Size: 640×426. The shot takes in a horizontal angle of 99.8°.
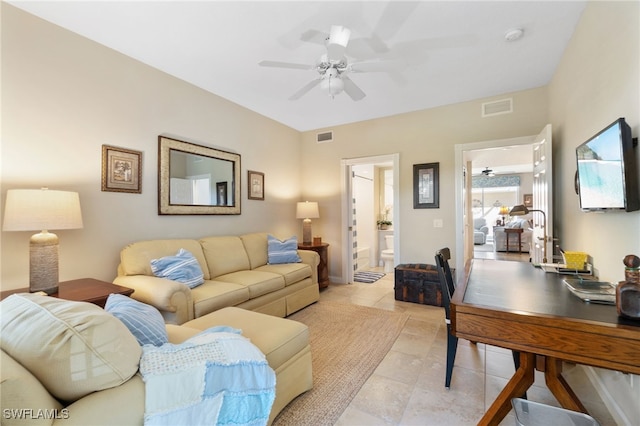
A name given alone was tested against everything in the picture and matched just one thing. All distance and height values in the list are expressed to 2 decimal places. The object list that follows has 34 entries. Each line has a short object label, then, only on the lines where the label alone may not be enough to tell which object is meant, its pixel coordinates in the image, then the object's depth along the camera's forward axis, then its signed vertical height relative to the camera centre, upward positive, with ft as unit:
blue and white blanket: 2.99 -2.02
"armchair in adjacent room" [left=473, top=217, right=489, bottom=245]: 29.17 -1.83
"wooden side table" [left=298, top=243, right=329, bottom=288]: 14.11 -2.35
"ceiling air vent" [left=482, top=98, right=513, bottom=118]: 11.62 +4.70
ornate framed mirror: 9.77 +1.55
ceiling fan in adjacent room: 28.56 +4.64
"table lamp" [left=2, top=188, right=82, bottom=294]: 5.82 -0.05
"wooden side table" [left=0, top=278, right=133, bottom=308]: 6.04 -1.75
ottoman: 5.19 -2.51
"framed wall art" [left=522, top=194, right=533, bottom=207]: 31.35 +1.78
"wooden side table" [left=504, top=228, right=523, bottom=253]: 25.76 -1.71
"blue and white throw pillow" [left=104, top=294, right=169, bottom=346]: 3.93 -1.56
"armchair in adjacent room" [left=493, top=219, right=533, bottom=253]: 25.85 -2.34
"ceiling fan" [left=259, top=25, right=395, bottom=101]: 7.27 +4.17
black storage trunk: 11.62 -3.08
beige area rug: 5.57 -3.98
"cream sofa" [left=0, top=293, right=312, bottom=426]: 2.37 -1.47
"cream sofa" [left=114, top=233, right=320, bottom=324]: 7.06 -2.17
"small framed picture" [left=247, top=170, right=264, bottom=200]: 13.29 +1.61
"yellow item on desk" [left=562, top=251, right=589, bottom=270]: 6.59 -1.13
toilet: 18.28 -2.99
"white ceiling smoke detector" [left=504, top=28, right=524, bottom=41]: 7.52 +5.12
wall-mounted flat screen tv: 4.61 +0.83
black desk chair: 6.17 -2.91
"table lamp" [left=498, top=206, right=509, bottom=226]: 30.42 +0.38
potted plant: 21.02 -0.67
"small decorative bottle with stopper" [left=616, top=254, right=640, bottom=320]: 3.61 -1.07
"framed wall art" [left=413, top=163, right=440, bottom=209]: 13.08 +1.45
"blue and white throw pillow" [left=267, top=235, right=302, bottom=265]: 12.12 -1.58
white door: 8.91 +0.59
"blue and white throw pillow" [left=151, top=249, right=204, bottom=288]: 8.11 -1.58
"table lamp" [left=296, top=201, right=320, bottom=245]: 14.83 +0.11
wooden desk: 3.48 -1.63
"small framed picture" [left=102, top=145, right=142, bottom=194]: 8.21 +1.54
